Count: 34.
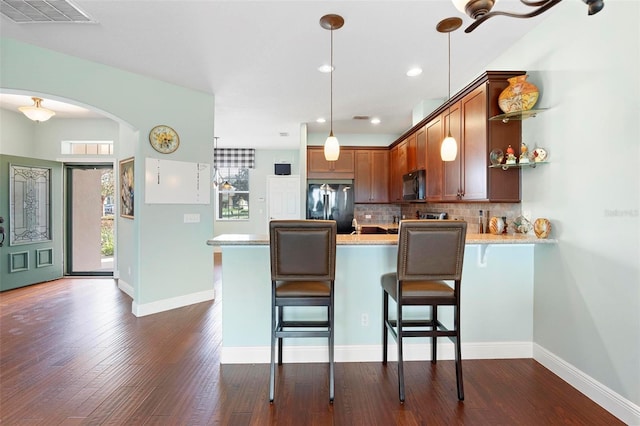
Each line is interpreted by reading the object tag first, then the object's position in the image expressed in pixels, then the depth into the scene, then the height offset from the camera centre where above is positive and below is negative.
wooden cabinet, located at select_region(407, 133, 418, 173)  4.29 +0.82
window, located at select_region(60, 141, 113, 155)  5.18 +1.05
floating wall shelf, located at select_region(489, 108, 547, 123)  2.36 +0.75
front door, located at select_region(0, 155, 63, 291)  4.46 -0.19
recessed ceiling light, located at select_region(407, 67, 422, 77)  3.29 +1.51
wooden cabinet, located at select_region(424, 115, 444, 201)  3.47 +0.60
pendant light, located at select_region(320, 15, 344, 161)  2.37 +1.48
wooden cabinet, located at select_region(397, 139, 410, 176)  4.67 +0.83
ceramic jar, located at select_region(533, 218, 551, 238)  2.31 -0.14
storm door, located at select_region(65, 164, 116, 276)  5.24 -0.10
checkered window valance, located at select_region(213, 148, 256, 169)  7.65 +1.30
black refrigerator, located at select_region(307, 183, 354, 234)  5.65 +0.11
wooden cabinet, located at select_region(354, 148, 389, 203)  5.77 +0.63
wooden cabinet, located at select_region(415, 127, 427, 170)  3.91 +0.80
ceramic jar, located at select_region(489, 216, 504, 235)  2.68 -0.14
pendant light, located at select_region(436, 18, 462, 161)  2.41 +0.54
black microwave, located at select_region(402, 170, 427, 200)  3.96 +0.33
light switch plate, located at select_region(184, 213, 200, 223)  3.93 -0.11
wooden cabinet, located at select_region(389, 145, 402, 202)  5.15 +0.57
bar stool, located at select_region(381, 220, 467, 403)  1.96 -0.37
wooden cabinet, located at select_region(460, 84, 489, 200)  2.60 +0.57
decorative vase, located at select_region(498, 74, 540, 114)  2.34 +0.88
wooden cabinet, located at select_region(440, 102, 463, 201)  3.01 +0.44
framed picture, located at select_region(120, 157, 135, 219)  4.32 +0.32
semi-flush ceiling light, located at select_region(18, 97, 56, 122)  4.02 +1.29
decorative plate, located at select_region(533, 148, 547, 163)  2.33 +0.42
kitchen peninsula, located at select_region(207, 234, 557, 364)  2.47 -0.78
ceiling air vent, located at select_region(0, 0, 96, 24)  2.25 +1.51
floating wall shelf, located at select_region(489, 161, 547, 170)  2.38 +0.36
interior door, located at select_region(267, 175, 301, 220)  7.60 +0.35
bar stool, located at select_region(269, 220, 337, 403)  1.96 -0.37
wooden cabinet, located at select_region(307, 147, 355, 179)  5.74 +0.81
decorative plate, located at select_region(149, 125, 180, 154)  3.65 +0.85
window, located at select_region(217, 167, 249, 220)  7.74 +0.31
